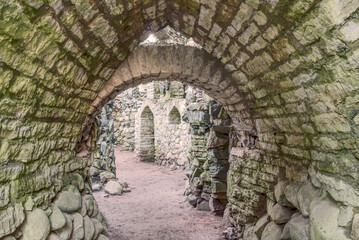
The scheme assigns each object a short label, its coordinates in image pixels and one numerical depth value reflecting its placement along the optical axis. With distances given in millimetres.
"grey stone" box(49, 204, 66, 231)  2246
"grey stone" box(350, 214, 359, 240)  1779
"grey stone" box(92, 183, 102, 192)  7238
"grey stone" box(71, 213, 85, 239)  2558
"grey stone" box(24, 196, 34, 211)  1977
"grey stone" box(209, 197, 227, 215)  5785
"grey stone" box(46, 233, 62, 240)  2162
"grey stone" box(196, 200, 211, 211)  6105
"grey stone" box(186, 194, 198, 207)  6277
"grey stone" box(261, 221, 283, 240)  3061
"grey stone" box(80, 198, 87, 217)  2877
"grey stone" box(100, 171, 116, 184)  7586
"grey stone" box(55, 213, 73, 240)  2306
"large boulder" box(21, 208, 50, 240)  1905
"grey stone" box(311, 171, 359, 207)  1857
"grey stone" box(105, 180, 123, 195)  7207
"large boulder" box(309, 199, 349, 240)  1976
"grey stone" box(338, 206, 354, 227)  1873
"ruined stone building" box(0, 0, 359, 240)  1657
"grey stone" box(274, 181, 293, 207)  3062
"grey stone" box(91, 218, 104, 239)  3000
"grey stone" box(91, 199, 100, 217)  3197
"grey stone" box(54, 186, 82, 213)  2488
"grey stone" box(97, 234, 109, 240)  3081
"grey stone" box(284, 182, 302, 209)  2757
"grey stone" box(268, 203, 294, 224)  3014
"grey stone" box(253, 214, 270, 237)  3505
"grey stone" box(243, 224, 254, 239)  3788
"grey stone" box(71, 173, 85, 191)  2975
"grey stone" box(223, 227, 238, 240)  4383
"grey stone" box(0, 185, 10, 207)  1703
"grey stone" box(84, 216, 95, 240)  2785
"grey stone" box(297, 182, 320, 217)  2422
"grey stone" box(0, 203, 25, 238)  1676
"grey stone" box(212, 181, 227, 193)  5668
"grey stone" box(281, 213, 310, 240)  2434
